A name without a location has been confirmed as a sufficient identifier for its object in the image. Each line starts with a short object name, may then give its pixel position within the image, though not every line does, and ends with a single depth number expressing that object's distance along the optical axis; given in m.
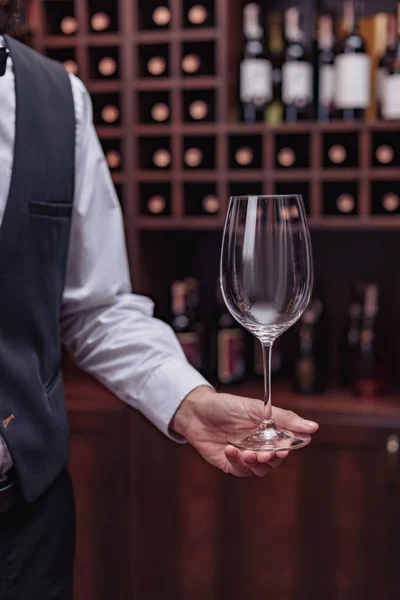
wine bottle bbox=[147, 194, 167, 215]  2.18
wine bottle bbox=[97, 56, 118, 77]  2.16
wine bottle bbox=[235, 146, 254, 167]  2.15
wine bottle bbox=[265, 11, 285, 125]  2.15
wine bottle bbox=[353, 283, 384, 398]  2.07
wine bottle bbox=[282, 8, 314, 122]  2.02
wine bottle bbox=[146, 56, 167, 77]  2.15
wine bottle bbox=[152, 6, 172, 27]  2.13
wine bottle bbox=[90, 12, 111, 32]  2.16
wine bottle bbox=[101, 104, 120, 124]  2.16
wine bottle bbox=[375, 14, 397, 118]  2.04
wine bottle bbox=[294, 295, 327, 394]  2.10
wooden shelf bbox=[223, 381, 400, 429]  1.95
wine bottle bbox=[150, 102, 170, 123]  2.18
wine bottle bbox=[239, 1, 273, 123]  2.03
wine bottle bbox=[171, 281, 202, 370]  2.12
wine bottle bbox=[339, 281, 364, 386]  2.19
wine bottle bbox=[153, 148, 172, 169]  2.18
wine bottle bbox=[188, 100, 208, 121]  2.15
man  0.96
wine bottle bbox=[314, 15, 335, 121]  2.09
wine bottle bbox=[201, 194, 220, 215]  2.16
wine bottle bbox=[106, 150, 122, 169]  2.17
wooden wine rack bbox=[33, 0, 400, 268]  2.03
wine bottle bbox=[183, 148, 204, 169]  2.16
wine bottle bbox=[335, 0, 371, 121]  1.96
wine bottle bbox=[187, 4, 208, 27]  2.12
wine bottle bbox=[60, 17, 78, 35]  2.18
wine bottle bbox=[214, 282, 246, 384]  2.15
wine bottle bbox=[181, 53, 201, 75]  2.15
